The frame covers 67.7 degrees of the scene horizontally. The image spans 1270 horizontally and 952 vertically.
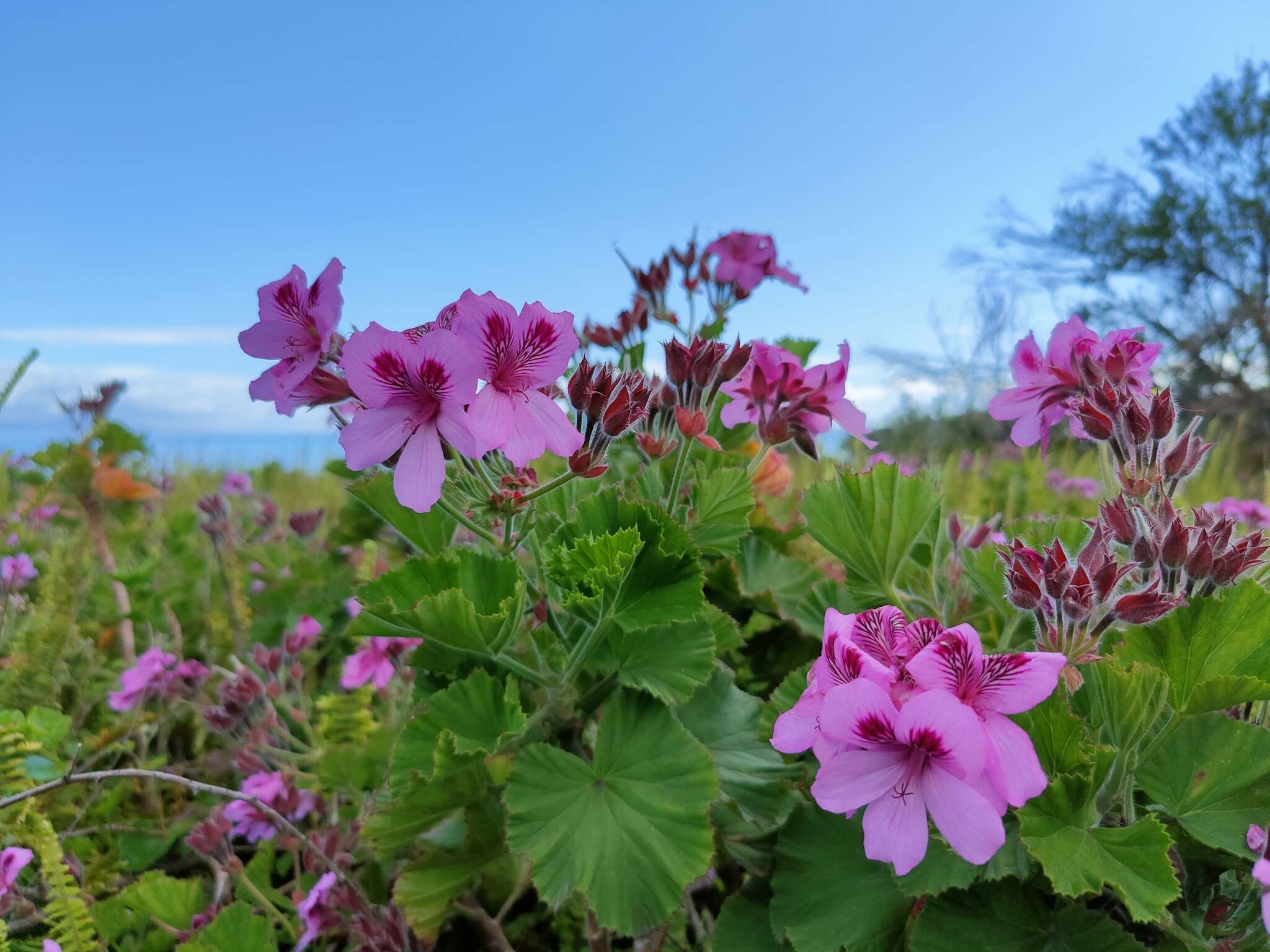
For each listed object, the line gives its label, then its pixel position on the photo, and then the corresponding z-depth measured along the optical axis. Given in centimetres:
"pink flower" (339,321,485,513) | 25
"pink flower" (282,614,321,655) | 51
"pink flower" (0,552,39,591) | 65
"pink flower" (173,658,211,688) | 51
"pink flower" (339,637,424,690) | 44
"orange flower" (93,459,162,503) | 71
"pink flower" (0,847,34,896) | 34
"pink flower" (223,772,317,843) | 42
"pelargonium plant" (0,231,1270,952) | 25
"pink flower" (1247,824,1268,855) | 24
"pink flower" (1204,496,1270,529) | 66
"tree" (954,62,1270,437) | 1288
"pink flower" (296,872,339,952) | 36
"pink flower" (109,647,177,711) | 50
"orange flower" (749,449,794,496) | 53
